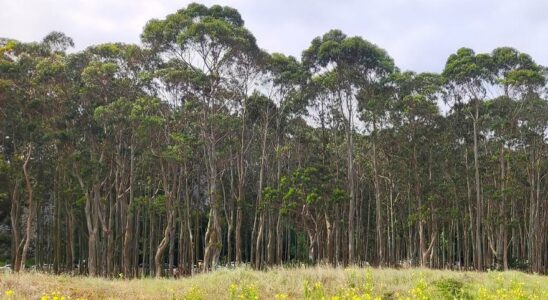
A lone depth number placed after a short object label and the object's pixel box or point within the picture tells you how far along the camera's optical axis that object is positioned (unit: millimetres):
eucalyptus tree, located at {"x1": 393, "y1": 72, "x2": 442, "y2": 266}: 32156
